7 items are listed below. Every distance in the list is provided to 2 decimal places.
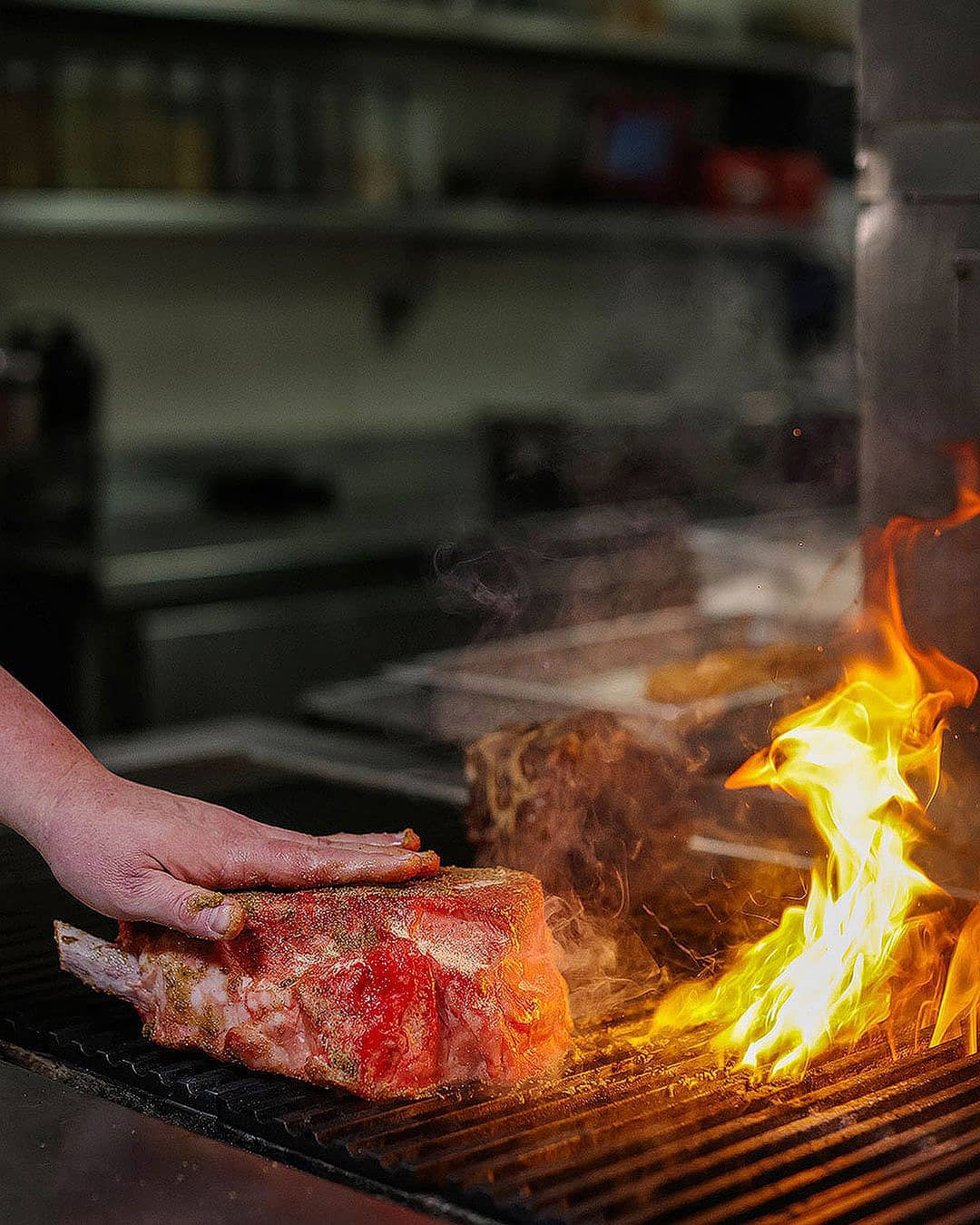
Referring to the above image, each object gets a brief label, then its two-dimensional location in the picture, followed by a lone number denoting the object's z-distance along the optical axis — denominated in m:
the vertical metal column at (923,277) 2.02
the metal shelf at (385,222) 4.62
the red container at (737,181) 6.11
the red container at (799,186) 6.25
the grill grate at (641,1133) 1.30
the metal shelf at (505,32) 4.84
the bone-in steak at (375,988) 1.54
